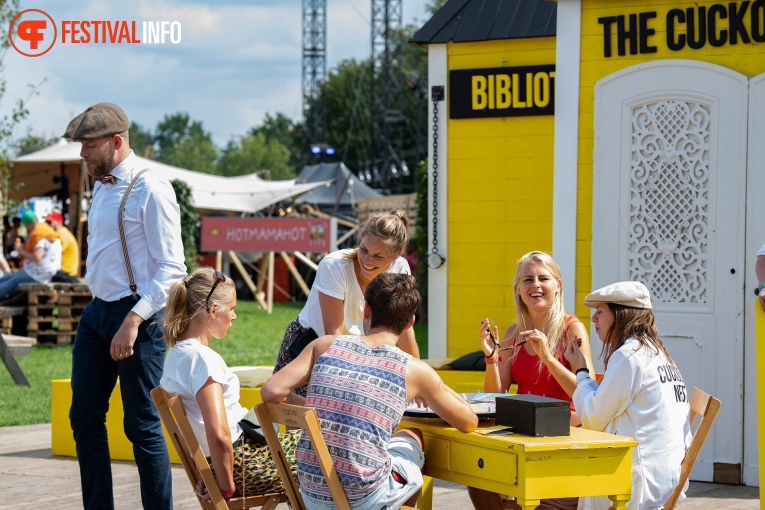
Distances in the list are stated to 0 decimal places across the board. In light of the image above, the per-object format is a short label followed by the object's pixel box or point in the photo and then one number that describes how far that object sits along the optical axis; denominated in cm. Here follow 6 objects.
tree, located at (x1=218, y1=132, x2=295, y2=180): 8631
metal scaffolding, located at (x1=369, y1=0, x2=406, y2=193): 5072
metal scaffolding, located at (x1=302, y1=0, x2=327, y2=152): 6203
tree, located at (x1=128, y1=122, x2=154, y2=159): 13362
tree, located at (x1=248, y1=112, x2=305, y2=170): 10744
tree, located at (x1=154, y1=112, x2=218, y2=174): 10169
